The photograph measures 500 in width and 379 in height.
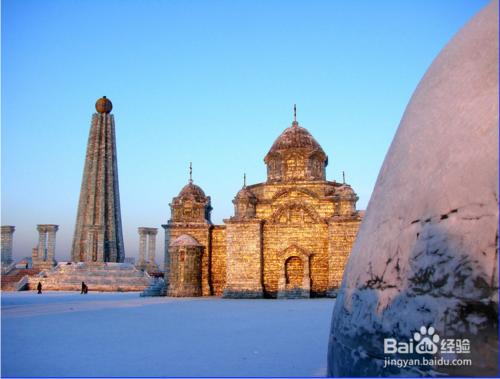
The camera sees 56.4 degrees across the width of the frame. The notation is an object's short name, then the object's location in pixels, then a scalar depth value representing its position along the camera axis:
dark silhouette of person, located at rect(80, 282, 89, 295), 29.38
